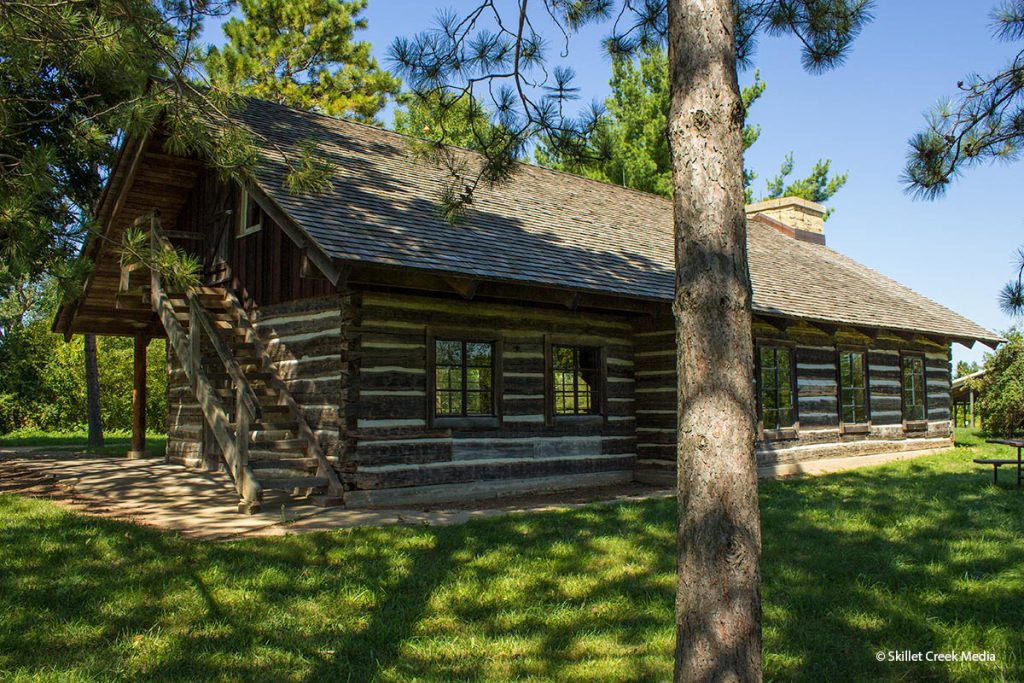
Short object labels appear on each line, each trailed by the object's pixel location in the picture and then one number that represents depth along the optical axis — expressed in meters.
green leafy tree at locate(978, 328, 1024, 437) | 23.59
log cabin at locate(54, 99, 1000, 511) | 10.03
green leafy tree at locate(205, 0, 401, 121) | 27.39
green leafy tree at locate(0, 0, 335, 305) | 5.96
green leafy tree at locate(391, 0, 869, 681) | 3.29
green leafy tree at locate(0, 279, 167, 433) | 24.77
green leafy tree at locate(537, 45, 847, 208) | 28.39
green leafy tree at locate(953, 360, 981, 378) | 40.75
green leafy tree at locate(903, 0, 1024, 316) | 6.72
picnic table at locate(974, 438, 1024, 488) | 10.83
